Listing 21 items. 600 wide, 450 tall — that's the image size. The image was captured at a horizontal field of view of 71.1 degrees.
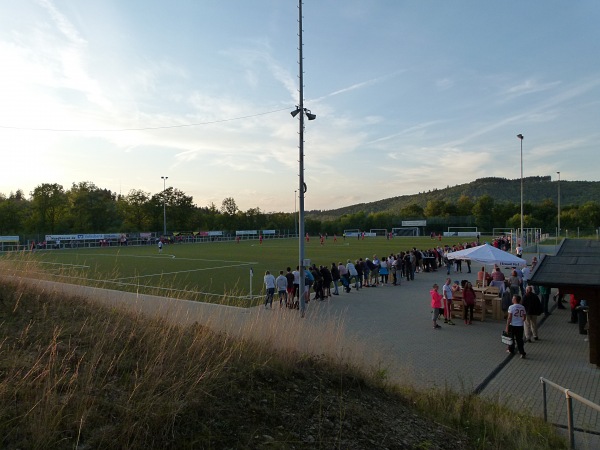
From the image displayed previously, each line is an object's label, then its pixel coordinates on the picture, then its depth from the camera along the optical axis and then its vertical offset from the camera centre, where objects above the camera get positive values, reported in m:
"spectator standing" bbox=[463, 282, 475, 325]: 14.09 -2.68
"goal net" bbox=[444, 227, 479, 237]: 96.69 -1.66
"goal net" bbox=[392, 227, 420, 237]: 98.54 -2.09
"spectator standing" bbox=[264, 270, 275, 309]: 16.03 -2.45
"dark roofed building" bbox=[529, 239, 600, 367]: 9.77 -1.34
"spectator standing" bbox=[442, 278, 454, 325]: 14.07 -2.64
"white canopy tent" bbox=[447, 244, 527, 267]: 16.44 -1.36
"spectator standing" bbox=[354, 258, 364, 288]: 21.15 -2.41
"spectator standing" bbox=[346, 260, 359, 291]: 20.75 -2.42
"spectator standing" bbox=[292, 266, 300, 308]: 16.25 -2.53
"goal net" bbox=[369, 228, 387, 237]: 106.76 -2.25
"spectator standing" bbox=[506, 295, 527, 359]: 10.39 -2.58
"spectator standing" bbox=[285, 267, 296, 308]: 16.08 -2.55
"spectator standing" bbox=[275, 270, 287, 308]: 16.23 -2.47
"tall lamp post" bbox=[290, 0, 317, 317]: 13.88 +3.31
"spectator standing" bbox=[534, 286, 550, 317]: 15.09 -2.75
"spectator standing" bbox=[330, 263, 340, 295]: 19.35 -2.46
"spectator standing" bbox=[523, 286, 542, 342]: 11.55 -2.43
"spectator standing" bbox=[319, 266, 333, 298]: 18.55 -2.49
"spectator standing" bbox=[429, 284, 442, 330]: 13.24 -2.65
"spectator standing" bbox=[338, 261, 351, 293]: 20.00 -2.69
